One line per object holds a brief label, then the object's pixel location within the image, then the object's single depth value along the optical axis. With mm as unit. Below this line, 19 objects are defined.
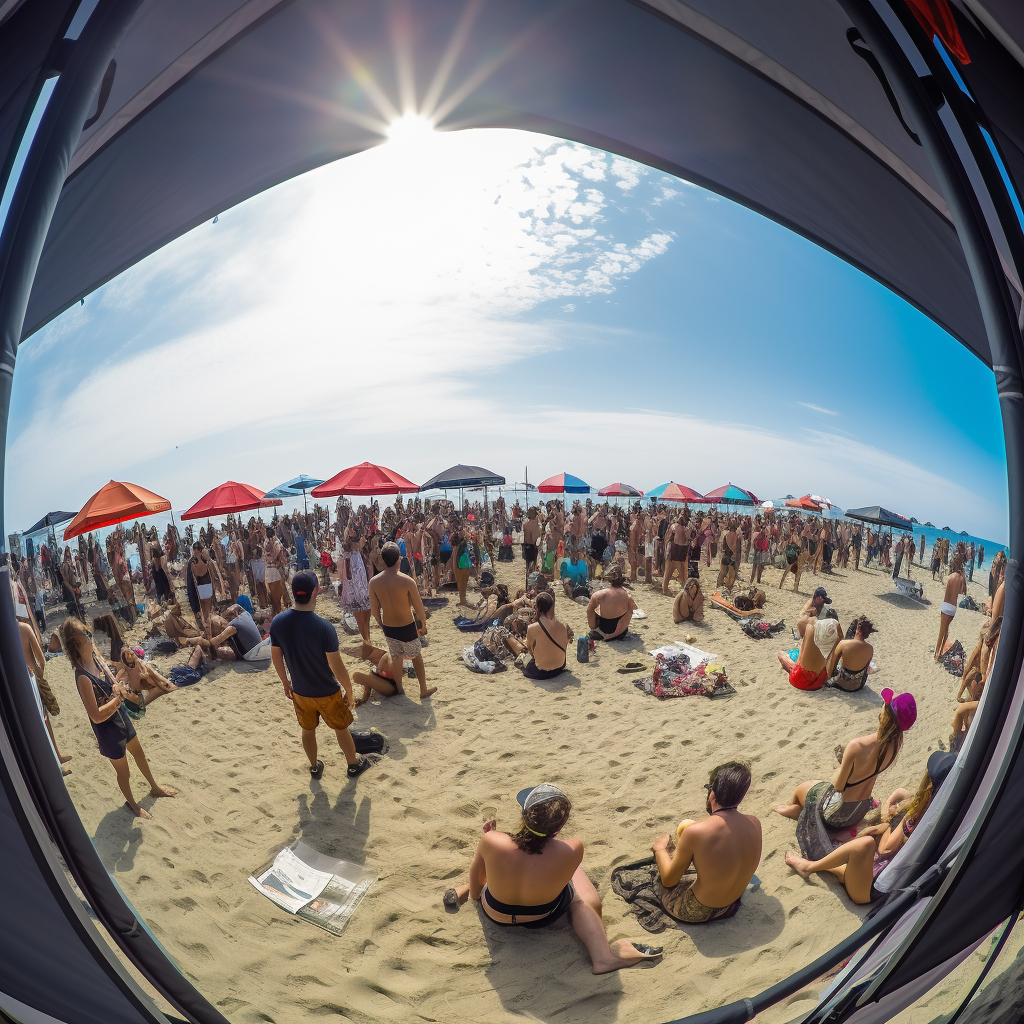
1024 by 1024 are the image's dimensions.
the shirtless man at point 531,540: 8953
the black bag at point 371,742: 3359
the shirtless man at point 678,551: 8039
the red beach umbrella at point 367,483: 6855
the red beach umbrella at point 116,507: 4242
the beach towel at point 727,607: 6926
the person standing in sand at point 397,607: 3924
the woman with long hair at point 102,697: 2420
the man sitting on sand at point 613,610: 5730
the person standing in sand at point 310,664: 2857
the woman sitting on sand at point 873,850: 2168
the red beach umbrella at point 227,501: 5906
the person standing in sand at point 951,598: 5262
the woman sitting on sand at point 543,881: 1909
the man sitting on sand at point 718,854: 2039
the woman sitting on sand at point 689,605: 6594
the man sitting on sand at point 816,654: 4449
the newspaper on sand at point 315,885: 2191
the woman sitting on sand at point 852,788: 2359
